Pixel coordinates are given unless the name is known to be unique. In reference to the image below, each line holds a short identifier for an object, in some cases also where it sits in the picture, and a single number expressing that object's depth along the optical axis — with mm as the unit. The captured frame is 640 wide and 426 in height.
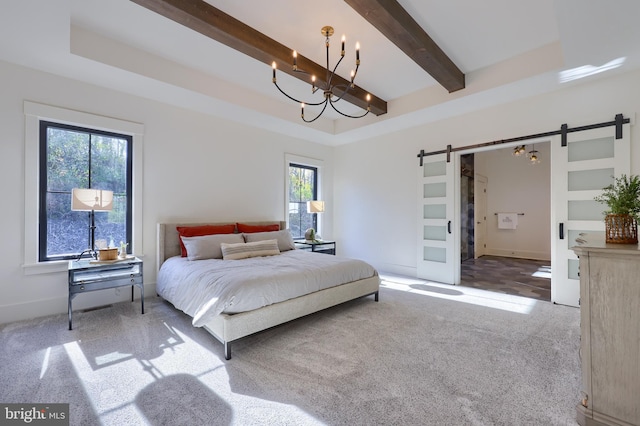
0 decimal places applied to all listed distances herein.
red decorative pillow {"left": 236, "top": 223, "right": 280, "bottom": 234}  4418
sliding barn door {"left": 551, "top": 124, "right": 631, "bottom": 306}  3242
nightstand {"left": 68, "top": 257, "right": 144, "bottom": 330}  2789
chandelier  2484
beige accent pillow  4082
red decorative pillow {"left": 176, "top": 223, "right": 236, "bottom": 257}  3814
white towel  7223
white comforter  2354
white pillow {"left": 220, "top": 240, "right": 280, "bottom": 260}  3534
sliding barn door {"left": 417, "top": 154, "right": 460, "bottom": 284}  4543
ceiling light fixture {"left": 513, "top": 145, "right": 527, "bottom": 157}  5346
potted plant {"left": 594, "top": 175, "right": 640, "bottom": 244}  1587
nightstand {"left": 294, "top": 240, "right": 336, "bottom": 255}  5043
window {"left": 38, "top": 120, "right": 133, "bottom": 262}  3193
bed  2299
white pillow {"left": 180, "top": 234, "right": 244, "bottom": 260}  3502
